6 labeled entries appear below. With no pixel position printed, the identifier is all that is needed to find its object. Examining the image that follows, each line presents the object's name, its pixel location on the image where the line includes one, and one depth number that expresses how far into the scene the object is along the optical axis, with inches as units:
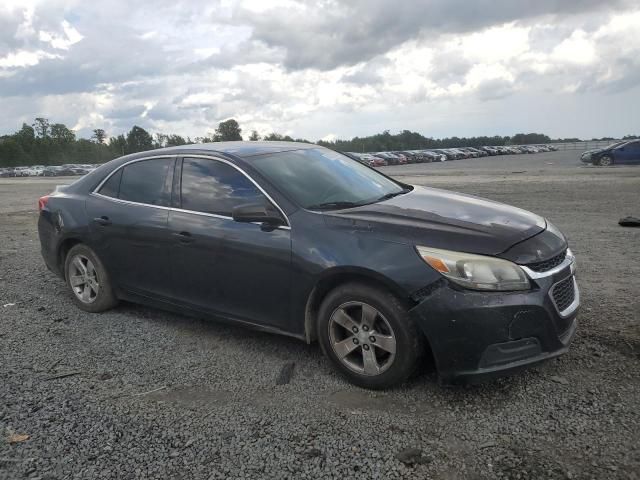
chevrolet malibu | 126.0
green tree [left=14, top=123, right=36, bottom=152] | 4362.9
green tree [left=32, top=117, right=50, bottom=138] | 4986.2
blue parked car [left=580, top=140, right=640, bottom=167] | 1088.8
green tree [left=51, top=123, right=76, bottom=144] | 4872.0
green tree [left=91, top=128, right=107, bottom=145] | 5322.3
